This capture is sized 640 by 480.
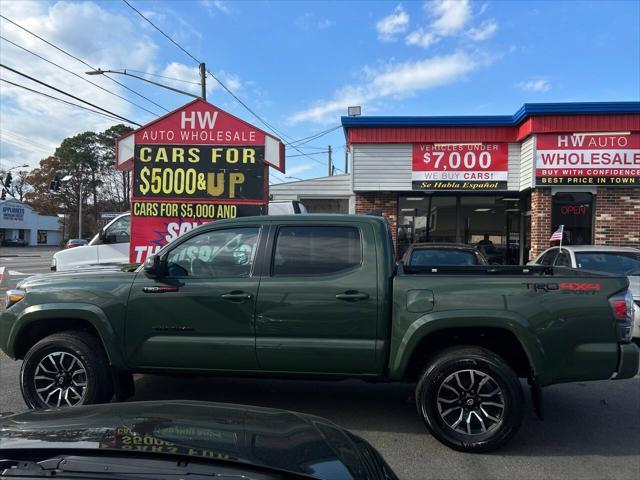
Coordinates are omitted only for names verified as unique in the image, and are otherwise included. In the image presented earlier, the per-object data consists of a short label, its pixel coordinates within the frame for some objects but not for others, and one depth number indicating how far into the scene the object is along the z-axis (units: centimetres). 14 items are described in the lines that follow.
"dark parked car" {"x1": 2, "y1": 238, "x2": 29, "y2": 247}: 6109
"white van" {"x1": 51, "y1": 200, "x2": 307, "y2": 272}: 1002
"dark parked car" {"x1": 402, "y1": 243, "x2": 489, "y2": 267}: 836
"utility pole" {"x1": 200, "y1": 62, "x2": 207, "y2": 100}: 1920
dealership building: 1270
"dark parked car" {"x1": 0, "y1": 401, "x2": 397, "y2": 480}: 171
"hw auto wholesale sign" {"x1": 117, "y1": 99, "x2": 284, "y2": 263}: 839
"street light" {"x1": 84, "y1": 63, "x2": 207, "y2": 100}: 1920
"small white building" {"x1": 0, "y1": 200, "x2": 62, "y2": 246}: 6131
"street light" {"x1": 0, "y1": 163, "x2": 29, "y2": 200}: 4066
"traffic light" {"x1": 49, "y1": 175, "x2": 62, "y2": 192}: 4218
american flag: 1024
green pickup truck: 394
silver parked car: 841
